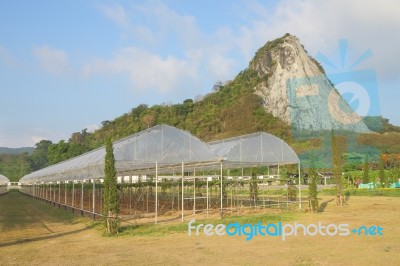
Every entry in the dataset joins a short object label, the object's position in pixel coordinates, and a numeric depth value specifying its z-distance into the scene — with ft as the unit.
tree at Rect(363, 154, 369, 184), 125.29
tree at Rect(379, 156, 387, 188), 117.91
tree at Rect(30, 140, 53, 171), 351.05
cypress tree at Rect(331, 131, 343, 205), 76.35
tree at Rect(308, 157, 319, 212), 61.21
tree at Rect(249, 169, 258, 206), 71.51
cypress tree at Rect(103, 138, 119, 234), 41.29
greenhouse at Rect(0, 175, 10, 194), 180.09
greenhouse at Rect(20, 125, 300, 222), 47.50
